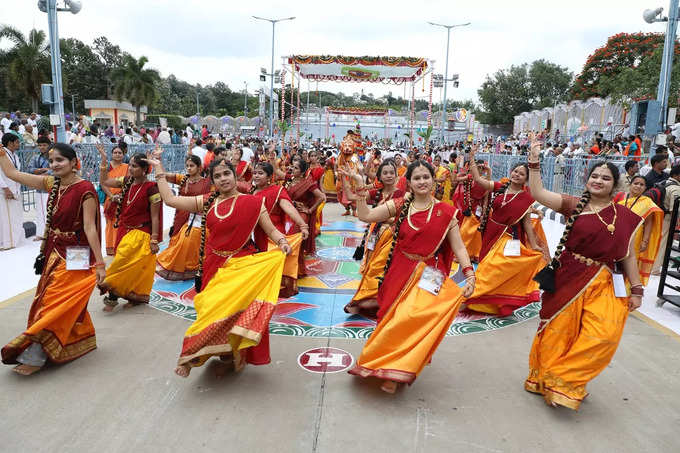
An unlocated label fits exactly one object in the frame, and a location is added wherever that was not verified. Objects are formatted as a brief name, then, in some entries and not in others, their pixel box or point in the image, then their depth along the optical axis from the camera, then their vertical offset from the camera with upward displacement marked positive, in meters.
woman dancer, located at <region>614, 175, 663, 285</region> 5.45 -0.85
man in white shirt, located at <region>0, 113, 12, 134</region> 14.88 +0.00
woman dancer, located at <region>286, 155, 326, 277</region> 6.37 -0.73
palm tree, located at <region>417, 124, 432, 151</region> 18.67 +0.15
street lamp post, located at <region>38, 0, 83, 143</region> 10.29 +1.47
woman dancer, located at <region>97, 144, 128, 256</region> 6.93 -1.14
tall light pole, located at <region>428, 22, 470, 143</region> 26.58 +4.47
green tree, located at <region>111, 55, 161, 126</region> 36.50 +3.31
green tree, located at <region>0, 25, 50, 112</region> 29.23 +3.58
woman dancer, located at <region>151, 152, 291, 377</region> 3.13 -0.97
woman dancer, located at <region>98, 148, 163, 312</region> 4.83 -1.04
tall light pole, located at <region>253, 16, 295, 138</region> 26.73 +2.82
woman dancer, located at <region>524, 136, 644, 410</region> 3.10 -0.91
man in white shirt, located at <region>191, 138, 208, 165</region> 11.70 -0.47
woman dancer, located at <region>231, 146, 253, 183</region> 7.43 -0.52
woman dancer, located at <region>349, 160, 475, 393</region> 3.20 -0.99
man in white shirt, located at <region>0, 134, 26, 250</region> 6.96 -1.15
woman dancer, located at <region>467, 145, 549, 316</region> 4.99 -1.12
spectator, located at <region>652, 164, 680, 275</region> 6.24 -0.53
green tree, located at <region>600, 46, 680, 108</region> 18.42 +2.41
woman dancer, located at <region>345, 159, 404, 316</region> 4.86 -1.18
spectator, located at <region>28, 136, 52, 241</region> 7.20 -0.63
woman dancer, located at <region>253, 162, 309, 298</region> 5.43 -0.81
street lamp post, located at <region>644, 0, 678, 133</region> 10.43 +2.10
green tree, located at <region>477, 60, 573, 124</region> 48.91 +4.91
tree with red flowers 35.28 +6.12
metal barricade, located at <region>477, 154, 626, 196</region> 12.40 -0.80
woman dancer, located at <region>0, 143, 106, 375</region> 3.46 -0.95
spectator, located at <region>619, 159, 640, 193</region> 6.59 -0.32
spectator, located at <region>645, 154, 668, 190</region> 6.68 -0.36
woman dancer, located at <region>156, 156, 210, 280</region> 5.89 -1.35
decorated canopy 19.55 +2.63
